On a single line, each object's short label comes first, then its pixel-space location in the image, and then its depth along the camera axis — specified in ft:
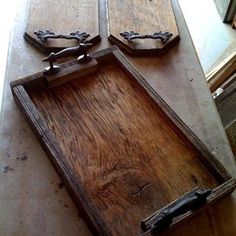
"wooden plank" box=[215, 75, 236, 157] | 4.37
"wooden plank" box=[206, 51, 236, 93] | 5.16
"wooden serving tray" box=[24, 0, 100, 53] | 3.37
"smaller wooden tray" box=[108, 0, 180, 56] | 3.44
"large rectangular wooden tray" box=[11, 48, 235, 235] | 2.25
